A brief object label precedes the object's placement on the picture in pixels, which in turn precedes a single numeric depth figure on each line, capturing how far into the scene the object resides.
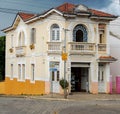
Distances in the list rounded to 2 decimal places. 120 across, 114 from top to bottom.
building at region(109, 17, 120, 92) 28.01
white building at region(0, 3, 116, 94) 23.84
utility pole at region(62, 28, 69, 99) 21.85
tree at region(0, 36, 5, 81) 40.83
